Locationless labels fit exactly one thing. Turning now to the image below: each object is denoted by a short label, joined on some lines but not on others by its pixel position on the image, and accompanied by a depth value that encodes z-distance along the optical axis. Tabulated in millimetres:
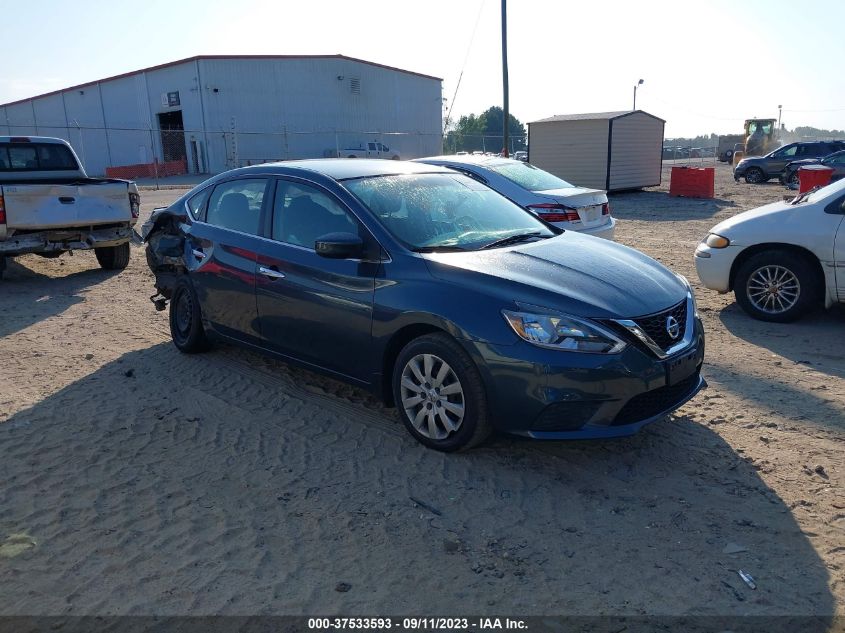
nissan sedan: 3625
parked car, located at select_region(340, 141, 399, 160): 38384
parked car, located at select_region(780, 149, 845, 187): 20234
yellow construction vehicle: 47156
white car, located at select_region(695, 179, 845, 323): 6254
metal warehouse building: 40562
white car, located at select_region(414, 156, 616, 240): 8414
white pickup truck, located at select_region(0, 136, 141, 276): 8484
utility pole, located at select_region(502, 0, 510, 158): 22000
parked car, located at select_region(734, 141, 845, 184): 26031
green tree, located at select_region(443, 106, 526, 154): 83250
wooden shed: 21797
